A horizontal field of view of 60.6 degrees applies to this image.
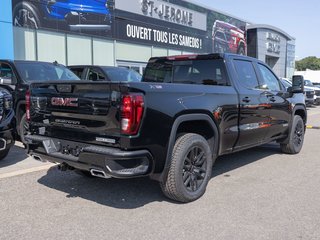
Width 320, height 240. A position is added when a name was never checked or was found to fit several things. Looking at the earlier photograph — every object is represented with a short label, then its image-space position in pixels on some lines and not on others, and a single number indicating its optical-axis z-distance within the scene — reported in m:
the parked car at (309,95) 13.65
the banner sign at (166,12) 16.18
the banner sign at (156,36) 15.97
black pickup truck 2.77
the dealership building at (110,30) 12.04
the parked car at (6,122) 4.15
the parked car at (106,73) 7.26
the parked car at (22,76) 5.56
